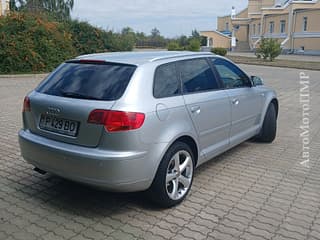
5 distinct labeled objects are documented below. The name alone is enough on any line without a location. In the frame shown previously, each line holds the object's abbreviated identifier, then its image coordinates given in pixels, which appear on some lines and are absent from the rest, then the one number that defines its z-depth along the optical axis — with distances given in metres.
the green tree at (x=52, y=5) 33.18
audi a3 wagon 2.92
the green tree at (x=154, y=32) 75.03
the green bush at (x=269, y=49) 27.31
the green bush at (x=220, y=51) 31.34
